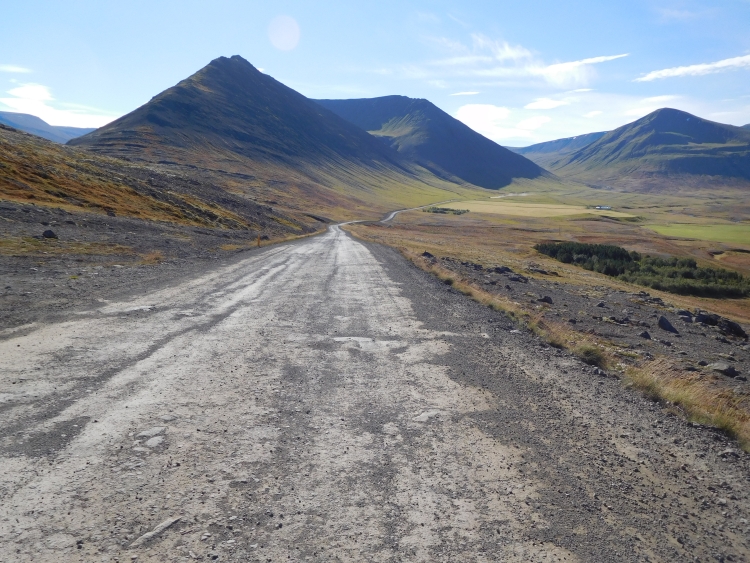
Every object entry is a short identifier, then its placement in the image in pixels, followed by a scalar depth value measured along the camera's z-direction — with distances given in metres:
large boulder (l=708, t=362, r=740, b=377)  11.21
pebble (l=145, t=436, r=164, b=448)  5.03
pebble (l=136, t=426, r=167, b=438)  5.21
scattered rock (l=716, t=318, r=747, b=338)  18.31
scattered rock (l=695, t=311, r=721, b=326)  19.33
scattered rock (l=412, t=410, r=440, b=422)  6.14
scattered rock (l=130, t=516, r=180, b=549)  3.63
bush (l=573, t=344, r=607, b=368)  9.21
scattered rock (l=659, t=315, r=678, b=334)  16.08
